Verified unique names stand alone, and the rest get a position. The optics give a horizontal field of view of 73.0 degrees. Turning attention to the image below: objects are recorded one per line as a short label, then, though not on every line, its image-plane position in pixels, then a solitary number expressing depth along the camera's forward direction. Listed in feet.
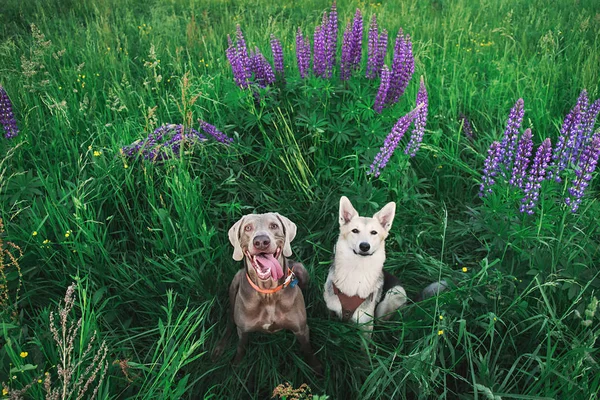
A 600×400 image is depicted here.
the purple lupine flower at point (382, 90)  9.96
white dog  7.25
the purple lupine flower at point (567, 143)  8.15
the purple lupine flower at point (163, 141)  9.32
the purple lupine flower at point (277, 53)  11.21
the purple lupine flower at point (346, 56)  10.72
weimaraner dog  6.49
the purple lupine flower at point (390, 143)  8.64
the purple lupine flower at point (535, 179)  7.93
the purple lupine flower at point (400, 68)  10.12
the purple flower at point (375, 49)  10.60
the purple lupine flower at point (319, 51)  10.95
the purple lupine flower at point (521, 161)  8.25
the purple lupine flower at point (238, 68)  10.94
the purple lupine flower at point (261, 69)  11.16
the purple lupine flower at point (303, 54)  11.12
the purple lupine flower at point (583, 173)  7.82
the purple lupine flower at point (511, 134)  8.41
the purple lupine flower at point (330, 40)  10.93
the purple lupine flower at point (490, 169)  8.82
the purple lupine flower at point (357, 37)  10.69
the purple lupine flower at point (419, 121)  8.93
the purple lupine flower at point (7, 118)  10.04
